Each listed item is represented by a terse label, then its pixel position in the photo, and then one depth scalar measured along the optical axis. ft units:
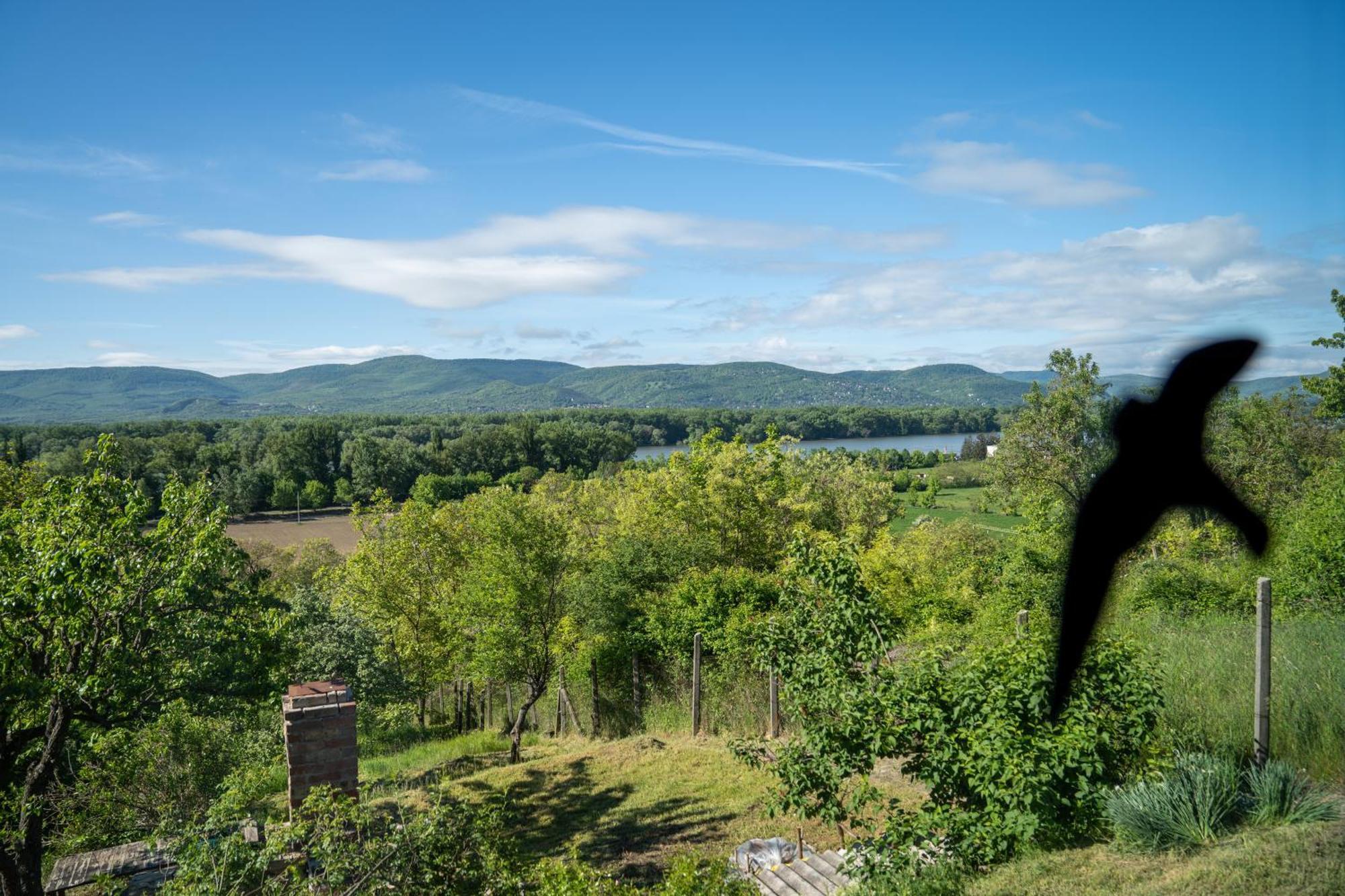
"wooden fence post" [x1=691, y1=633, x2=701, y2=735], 36.83
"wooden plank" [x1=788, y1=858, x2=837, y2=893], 19.95
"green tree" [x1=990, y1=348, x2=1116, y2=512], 58.70
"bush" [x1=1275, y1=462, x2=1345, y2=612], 30.73
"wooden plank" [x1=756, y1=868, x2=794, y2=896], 20.36
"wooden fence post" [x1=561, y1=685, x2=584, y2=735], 48.24
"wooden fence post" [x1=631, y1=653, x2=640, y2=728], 43.73
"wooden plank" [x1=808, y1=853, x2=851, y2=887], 20.10
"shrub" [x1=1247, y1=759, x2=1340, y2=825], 15.14
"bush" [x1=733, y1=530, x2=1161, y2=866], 15.98
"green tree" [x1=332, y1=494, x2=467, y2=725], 56.44
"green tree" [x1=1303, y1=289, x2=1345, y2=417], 68.03
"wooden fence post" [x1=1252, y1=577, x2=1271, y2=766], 17.98
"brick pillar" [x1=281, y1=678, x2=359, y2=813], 17.47
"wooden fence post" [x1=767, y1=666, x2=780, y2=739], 33.55
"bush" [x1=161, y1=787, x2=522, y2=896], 13.43
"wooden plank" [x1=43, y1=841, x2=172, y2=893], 18.52
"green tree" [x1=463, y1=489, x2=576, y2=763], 41.88
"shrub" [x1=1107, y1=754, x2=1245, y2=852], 14.98
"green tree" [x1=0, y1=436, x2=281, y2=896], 20.71
